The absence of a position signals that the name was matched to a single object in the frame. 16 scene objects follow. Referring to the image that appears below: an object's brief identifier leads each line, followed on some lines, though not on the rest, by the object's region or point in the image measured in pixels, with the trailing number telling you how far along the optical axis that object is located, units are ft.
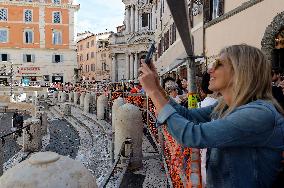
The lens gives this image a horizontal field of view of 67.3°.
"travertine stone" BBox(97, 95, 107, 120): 28.62
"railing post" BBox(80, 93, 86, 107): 42.15
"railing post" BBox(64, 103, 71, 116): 36.60
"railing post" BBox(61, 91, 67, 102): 56.56
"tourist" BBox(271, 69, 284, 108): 7.25
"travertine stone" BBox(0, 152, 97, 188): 4.12
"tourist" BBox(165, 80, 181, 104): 13.85
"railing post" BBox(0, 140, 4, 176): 16.16
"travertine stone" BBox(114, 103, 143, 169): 12.85
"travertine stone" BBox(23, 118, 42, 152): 22.59
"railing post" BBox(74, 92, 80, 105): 50.07
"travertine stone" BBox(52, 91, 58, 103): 55.12
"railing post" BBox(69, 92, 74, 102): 54.25
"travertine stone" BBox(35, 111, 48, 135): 27.83
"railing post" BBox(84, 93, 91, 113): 36.19
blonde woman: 3.37
